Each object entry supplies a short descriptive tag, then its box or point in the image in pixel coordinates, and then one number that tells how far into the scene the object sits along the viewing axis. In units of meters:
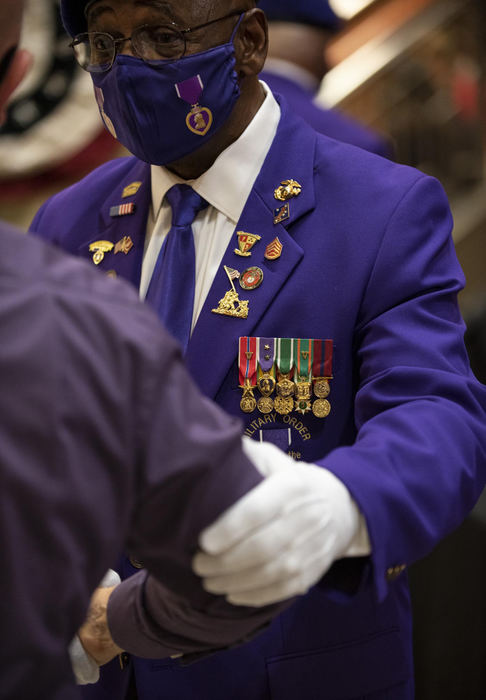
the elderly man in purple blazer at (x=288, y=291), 2.33
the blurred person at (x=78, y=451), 2.05
